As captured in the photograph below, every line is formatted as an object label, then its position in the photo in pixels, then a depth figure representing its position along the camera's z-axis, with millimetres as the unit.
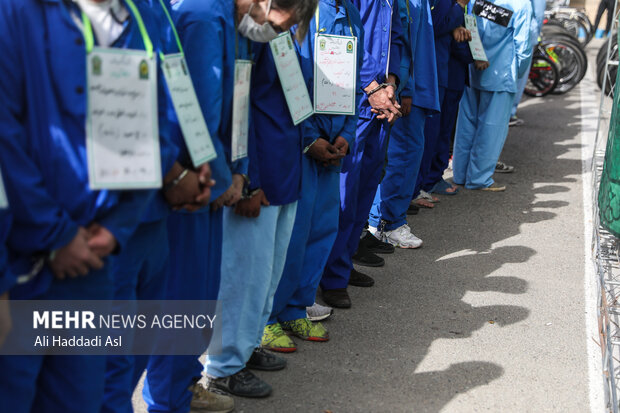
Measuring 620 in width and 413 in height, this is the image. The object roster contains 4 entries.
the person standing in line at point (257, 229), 6137
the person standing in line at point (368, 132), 8437
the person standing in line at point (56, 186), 3660
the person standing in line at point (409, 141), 9859
